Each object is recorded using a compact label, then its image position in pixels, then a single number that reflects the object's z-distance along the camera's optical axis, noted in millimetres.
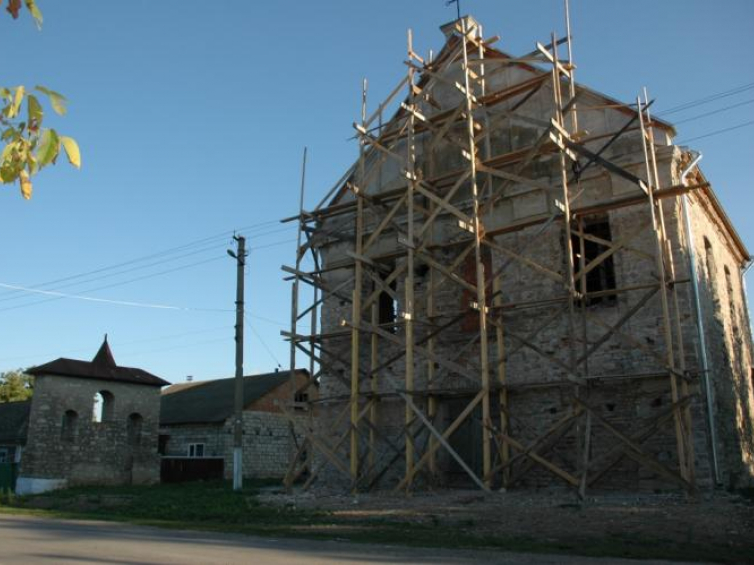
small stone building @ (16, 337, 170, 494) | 24547
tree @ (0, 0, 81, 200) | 2941
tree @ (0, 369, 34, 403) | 53156
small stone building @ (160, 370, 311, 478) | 30750
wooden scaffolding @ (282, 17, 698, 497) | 13148
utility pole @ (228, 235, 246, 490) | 20328
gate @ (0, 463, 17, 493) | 25859
